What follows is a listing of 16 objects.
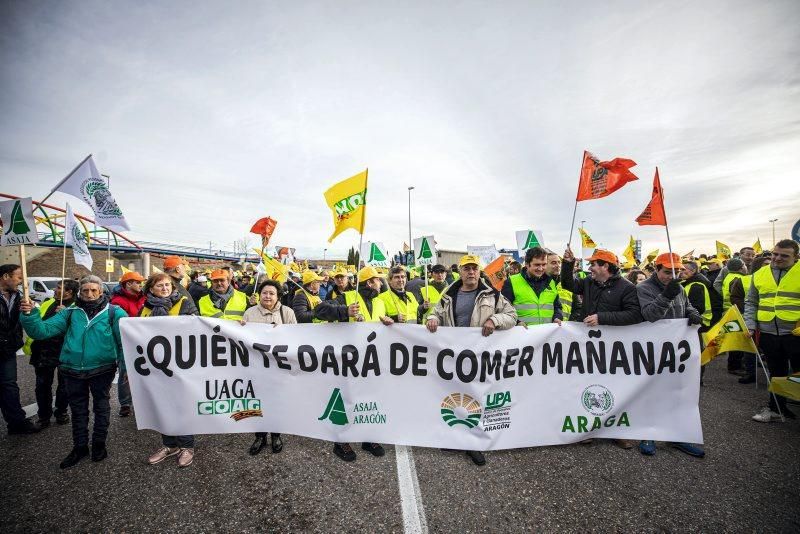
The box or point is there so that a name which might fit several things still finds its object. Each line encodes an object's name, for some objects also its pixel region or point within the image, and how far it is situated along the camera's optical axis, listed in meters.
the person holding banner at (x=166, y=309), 3.39
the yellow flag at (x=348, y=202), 3.84
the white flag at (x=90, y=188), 5.21
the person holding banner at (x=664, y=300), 3.36
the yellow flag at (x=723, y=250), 12.14
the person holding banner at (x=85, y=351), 3.37
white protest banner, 3.39
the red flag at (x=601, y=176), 4.53
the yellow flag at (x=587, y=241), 10.12
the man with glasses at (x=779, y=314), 4.11
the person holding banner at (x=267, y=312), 3.66
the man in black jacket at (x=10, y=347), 3.73
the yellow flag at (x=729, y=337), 4.14
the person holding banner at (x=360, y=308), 3.46
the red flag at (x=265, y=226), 7.43
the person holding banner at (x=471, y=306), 3.41
